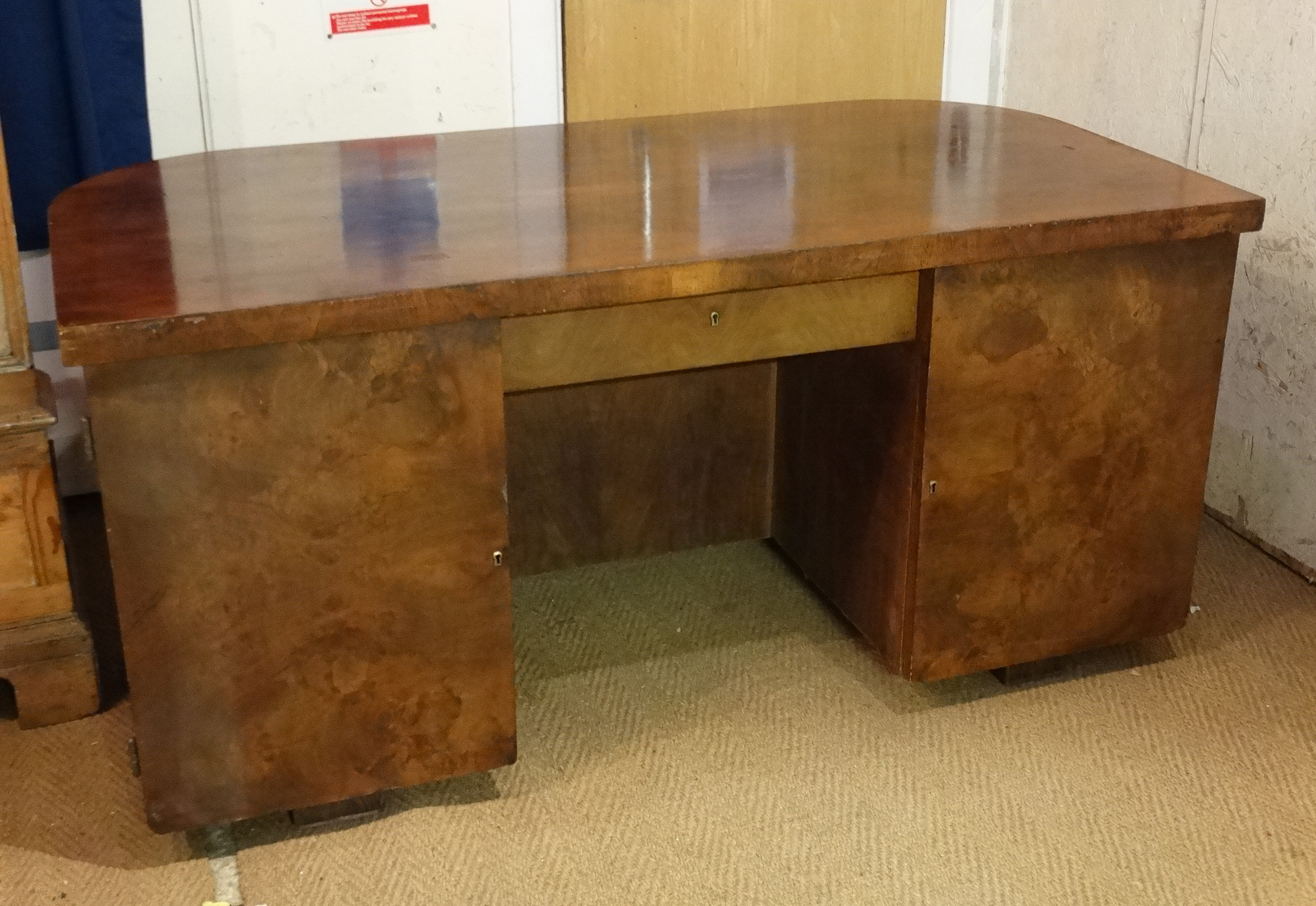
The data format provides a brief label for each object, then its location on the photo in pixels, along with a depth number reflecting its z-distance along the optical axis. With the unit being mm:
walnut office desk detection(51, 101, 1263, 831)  1375
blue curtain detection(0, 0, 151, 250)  2117
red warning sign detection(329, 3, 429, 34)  2348
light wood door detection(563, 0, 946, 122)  2508
